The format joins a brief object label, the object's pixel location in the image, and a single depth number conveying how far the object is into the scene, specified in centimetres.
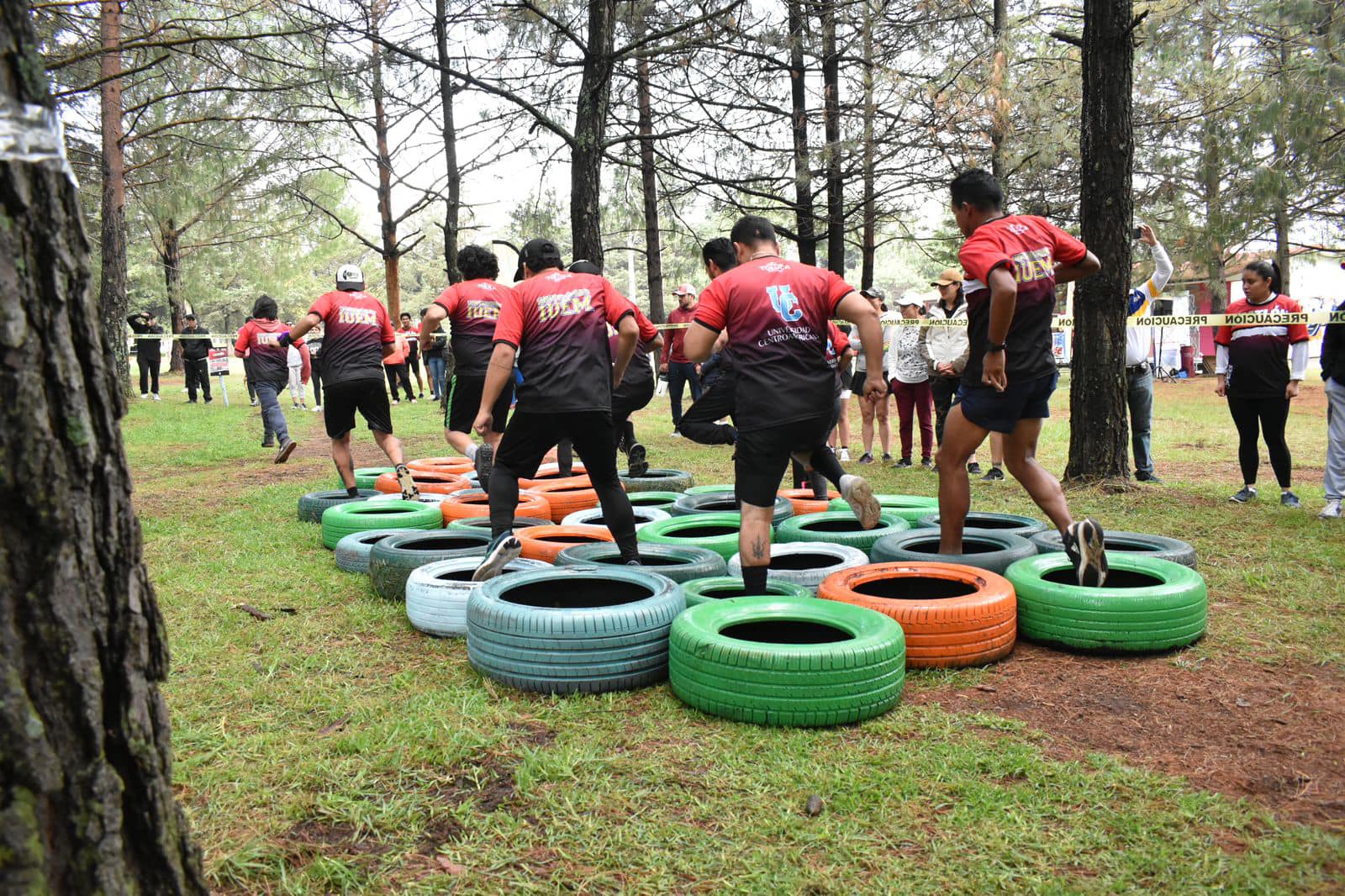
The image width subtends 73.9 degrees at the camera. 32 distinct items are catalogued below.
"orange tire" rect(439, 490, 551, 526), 627
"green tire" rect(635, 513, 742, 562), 511
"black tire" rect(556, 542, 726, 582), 452
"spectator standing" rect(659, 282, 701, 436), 1156
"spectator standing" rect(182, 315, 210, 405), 2061
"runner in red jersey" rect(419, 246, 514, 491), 694
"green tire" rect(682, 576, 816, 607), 420
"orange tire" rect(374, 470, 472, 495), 748
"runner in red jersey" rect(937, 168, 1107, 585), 425
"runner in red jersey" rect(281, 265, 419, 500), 694
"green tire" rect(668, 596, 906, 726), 311
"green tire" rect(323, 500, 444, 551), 604
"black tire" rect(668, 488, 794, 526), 634
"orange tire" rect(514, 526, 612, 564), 550
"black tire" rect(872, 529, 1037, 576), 452
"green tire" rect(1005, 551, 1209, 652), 381
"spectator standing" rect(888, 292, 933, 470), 957
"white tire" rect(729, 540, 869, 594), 449
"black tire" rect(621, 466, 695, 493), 772
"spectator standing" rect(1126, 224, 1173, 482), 830
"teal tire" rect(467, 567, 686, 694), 348
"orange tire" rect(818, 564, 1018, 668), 369
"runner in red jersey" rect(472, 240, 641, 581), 473
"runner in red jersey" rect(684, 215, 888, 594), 401
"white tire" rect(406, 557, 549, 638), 427
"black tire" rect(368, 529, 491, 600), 488
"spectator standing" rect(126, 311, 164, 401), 2083
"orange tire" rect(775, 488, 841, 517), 614
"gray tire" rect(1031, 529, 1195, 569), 476
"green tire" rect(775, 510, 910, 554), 521
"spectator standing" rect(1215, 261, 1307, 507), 705
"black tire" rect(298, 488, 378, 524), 728
